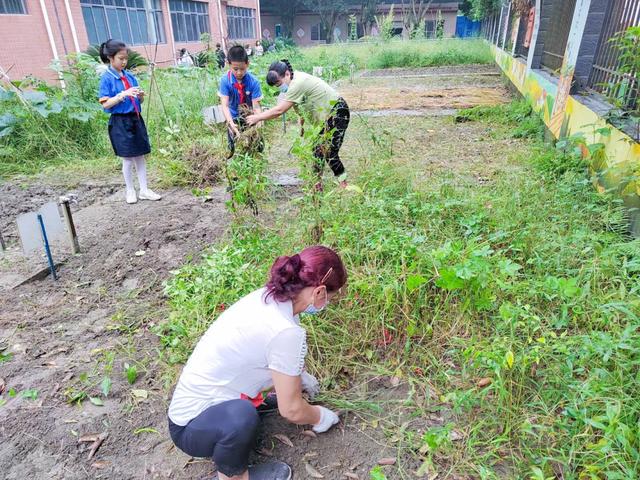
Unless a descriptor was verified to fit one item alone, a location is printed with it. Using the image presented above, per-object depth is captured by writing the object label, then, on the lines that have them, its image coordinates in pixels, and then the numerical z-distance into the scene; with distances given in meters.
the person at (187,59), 13.07
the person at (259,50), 21.66
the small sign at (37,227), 3.11
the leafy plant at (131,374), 2.32
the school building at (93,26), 12.10
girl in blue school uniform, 4.11
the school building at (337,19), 40.03
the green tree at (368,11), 39.72
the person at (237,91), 4.05
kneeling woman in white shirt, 1.59
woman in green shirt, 3.86
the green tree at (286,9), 40.09
